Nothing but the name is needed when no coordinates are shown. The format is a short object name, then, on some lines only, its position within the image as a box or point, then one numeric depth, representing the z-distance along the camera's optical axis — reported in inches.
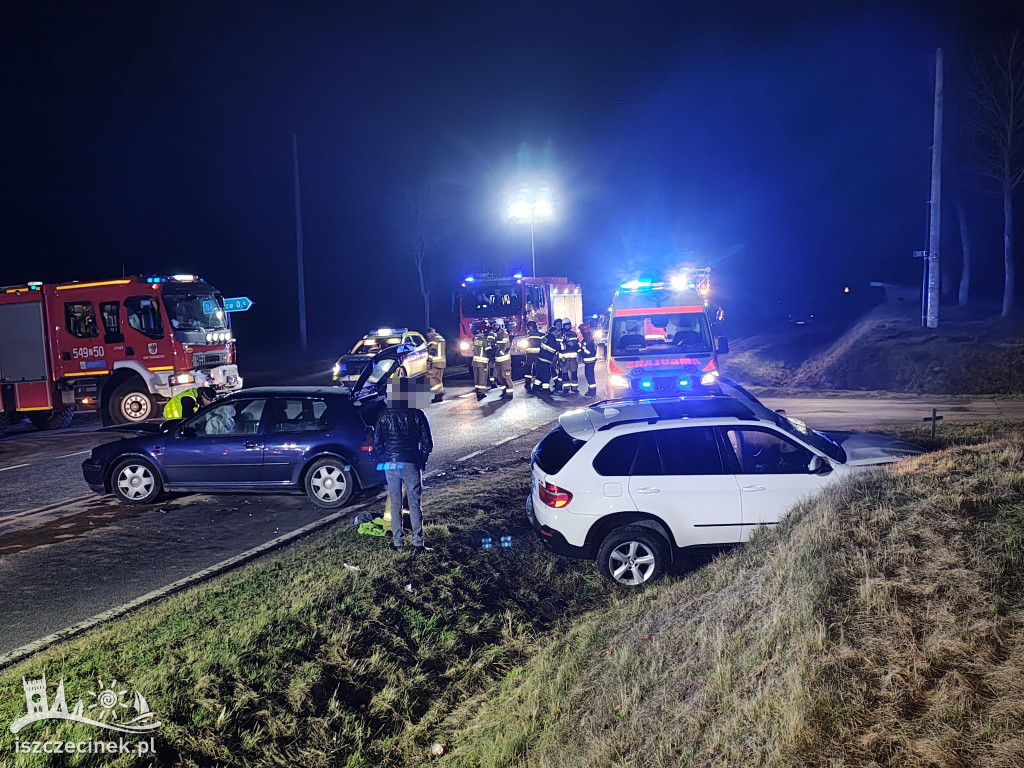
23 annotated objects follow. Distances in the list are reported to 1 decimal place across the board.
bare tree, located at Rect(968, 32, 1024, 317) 976.0
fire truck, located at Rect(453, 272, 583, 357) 965.8
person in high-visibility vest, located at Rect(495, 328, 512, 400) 728.3
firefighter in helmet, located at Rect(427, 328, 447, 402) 769.5
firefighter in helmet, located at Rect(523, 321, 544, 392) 734.3
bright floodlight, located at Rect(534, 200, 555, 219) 1604.3
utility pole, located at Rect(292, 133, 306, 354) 1115.9
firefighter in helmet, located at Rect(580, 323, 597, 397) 741.9
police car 700.4
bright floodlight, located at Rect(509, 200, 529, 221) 1605.2
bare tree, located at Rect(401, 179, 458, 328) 1849.2
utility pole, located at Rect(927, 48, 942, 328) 798.5
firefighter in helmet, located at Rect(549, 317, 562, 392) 730.2
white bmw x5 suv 237.8
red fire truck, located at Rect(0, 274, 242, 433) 597.6
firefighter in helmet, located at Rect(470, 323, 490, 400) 722.2
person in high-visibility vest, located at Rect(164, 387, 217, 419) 414.0
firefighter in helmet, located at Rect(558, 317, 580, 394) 729.6
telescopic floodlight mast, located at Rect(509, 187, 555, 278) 1572.3
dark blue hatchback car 336.2
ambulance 464.8
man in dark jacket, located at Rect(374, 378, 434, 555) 258.5
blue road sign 669.9
